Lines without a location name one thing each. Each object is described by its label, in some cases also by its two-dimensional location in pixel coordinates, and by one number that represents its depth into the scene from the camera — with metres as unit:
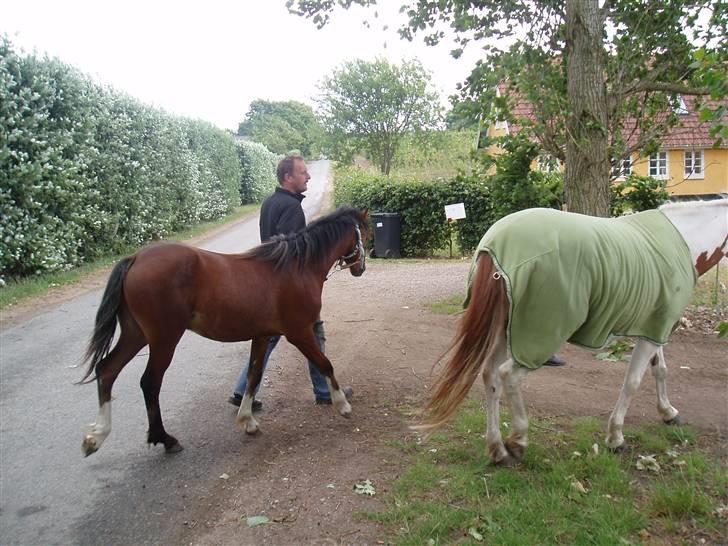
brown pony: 3.63
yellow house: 23.28
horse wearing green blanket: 3.27
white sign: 13.45
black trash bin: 14.58
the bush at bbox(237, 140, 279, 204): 29.20
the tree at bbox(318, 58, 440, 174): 28.66
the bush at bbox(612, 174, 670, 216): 9.77
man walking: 4.52
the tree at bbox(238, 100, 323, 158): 59.25
